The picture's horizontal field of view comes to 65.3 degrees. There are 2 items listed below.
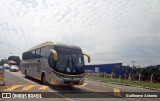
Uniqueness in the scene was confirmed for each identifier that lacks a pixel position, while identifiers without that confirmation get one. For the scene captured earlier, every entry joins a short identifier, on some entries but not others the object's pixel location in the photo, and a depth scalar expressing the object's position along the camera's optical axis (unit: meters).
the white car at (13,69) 28.33
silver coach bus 8.76
